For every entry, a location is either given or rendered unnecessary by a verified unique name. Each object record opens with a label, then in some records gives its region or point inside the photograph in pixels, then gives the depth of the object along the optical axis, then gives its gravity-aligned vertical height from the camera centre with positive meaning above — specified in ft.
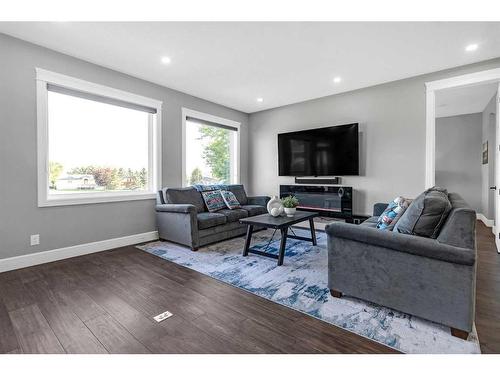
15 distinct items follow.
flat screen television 14.78 +2.06
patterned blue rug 5.23 -3.10
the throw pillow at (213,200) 13.91 -0.84
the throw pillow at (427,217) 5.74 -0.76
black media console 14.97 -0.90
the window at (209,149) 15.83 +2.47
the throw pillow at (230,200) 14.53 -0.88
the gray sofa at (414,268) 5.12 -1.92
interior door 10.86 +0.23
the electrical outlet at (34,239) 9.67 -2.05
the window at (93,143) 10.16 +2.02
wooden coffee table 9.61 -1.51
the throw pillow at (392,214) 7.14 -0.91
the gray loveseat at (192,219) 11.41 -1.65
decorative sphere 11.11 -1.16
